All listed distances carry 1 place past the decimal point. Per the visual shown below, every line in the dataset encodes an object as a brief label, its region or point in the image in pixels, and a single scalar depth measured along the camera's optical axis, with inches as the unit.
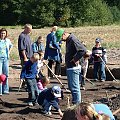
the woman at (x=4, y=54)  463.5
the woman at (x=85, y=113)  170.4
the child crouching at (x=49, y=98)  362.2
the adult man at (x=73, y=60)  367.9
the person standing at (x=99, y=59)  589.9
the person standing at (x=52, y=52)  590.6
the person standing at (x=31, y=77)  403.5
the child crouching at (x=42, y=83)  399.1
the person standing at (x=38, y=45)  536.4
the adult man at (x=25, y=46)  467.2
